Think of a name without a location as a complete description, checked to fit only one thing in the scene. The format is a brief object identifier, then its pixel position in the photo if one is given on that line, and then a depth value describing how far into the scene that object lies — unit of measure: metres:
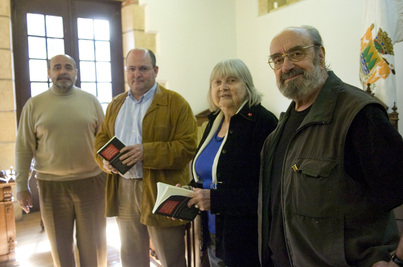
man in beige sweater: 2.41
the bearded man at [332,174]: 1.03
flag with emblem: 2.89
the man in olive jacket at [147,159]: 2.01
